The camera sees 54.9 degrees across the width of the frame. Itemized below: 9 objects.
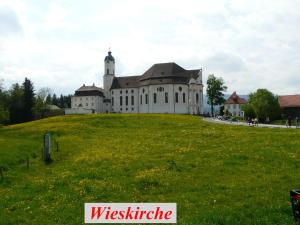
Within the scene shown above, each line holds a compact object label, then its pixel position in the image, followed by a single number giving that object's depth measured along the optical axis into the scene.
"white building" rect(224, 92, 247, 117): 132.42
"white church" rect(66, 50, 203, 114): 96.65
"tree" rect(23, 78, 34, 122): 92.81
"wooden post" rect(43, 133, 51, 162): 22.10
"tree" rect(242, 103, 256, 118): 85.13
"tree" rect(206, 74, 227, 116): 101.48
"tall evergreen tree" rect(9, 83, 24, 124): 90.16
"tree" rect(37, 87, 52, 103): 98.54
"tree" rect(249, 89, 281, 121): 77.75
